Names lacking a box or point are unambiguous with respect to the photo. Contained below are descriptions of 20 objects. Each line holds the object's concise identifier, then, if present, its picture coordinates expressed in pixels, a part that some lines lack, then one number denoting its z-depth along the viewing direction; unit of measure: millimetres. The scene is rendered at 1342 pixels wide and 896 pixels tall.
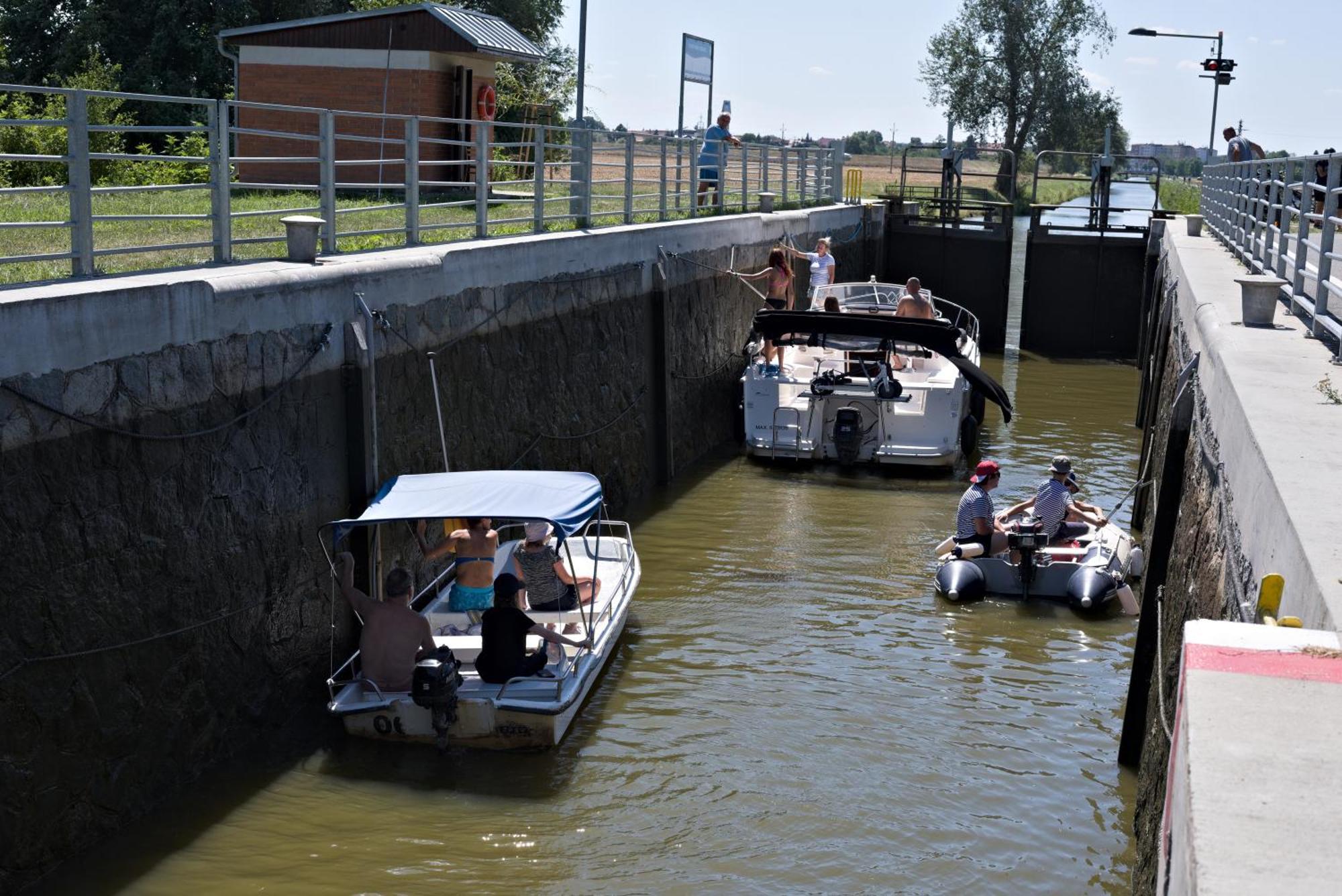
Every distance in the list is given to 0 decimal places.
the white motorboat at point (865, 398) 18094
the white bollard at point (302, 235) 10812
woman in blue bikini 10516
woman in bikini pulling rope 21422
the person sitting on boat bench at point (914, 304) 20953
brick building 22766
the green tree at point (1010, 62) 86938
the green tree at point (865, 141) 123625
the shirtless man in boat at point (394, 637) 9250
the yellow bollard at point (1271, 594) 4852
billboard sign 30625
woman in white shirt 24047
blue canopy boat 9133
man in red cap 13289
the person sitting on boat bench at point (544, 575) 10562
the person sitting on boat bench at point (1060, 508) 13617
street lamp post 39625
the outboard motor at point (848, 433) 18016
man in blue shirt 23516
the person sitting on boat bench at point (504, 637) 9250
